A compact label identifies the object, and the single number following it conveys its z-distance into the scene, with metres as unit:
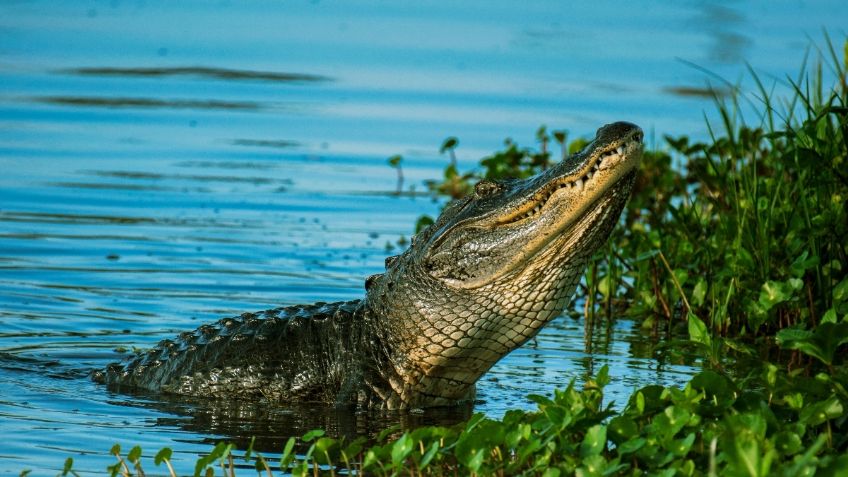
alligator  11.74
